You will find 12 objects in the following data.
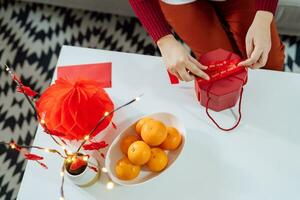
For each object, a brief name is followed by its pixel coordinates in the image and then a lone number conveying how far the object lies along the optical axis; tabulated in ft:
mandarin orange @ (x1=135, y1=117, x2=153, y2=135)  4.95
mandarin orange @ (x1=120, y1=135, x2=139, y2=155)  4.94
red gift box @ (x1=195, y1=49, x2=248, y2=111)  4.89
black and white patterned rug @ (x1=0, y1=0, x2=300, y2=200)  7.00
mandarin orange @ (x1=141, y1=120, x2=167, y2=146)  4.82
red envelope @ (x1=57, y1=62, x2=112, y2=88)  5.42
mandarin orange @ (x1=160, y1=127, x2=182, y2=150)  4.90
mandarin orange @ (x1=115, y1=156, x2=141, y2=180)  4.85
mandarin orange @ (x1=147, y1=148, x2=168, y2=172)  4.83
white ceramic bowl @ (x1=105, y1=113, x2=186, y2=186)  4.88
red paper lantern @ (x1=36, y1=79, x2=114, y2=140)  4.91
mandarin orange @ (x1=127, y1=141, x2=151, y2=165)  4.79
